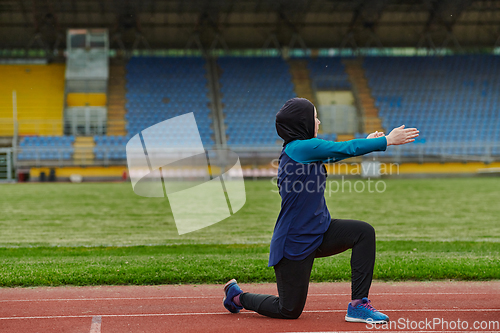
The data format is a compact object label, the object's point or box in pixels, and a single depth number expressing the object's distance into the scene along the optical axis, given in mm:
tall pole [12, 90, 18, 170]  29000
